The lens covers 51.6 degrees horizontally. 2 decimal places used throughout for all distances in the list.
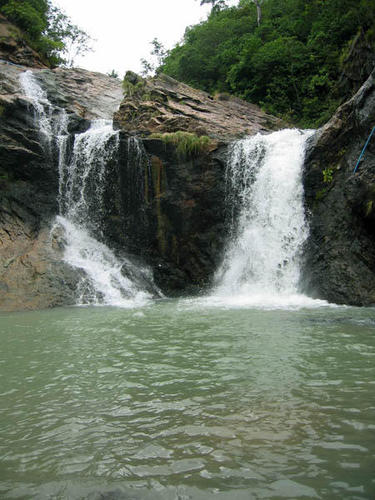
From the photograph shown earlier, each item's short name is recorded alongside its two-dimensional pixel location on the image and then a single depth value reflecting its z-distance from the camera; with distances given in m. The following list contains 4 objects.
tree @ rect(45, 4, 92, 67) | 33.97
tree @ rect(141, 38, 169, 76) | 38.06
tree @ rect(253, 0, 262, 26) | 27.83
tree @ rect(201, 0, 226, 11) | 37.50
